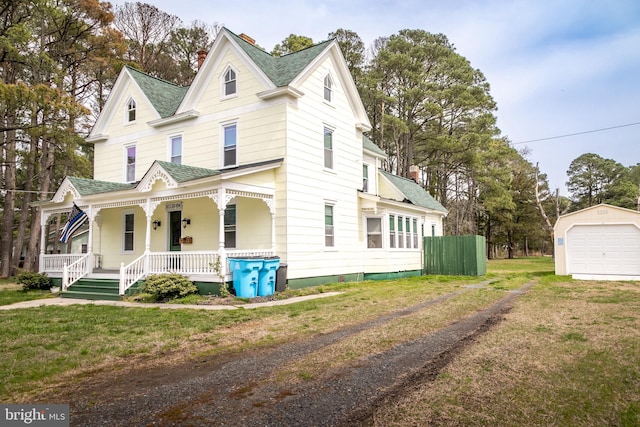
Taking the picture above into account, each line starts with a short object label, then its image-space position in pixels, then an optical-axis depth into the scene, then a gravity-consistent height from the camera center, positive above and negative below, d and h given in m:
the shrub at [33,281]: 15.54 -1.25
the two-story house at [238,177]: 13.89 +2.39
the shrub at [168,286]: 11.99 -1.19
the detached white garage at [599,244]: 17.77 -0.25
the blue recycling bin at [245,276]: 12.26 -0.94
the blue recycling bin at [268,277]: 12.68 -1.02
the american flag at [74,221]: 15.98 +0.98
